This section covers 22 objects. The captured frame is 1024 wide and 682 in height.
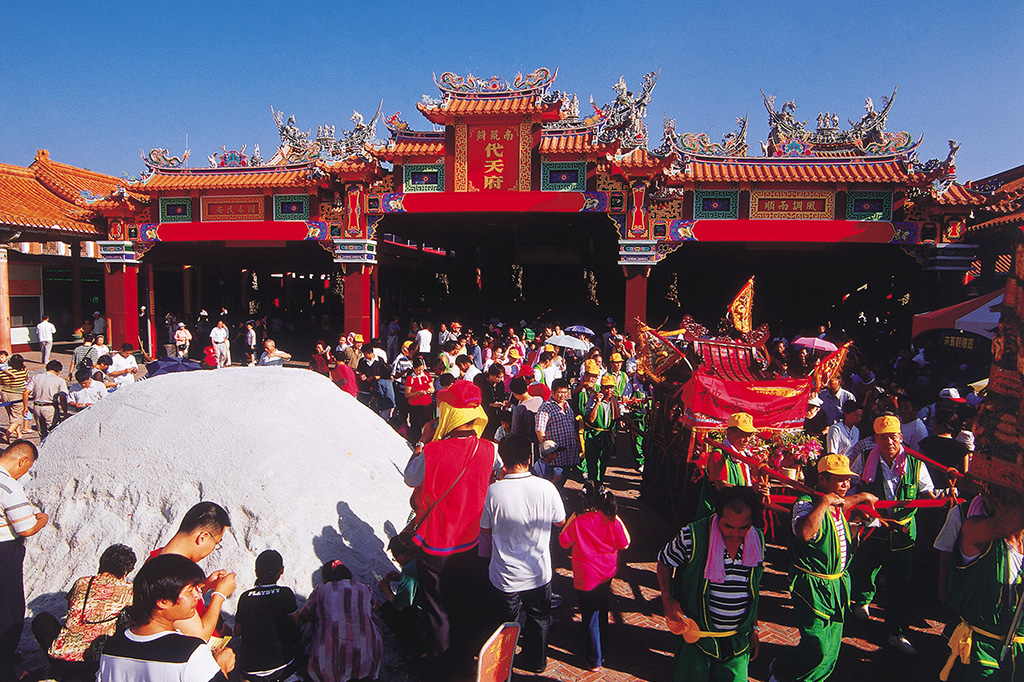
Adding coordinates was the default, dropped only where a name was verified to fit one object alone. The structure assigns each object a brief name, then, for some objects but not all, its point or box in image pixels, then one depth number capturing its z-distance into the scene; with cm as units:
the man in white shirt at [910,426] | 543
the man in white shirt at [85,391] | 785
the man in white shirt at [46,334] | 1528
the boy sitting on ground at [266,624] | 315
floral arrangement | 550
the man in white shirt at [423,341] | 1344
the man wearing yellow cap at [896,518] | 420
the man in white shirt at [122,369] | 870
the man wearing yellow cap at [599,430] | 668
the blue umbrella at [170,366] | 767
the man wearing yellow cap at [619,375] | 803
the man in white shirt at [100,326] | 1707
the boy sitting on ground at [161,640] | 216
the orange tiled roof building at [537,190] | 1345
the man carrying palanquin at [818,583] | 327
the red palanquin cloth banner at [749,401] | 540
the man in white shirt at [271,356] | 941
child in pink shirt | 387
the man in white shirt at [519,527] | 358
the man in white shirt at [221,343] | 1348
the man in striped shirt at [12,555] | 352
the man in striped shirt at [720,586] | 296
